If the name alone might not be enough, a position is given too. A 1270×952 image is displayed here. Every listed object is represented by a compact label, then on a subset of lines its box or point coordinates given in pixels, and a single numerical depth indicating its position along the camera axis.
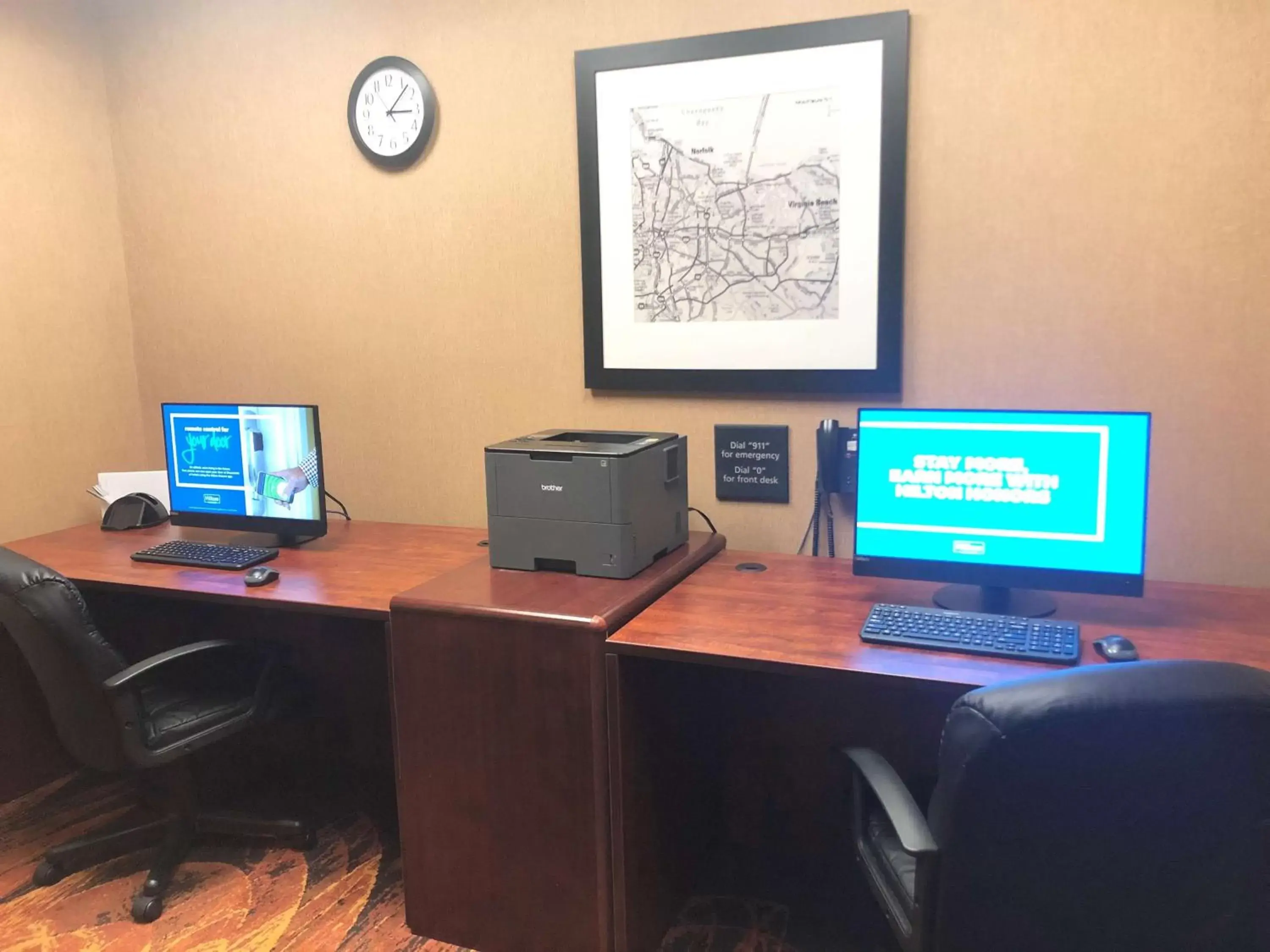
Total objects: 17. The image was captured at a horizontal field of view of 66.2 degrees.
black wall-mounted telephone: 2.26
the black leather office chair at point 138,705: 2.04
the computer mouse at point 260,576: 2.24
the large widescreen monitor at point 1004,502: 1.81
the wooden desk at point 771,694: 1.70
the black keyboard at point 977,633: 1.65
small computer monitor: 2.54
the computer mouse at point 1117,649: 1.64
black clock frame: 2.59
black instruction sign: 2.40
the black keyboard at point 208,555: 2.43
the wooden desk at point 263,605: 2.26
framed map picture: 2.20
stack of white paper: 2.92
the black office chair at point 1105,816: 1.12
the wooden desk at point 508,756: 1.85
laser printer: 2.04
